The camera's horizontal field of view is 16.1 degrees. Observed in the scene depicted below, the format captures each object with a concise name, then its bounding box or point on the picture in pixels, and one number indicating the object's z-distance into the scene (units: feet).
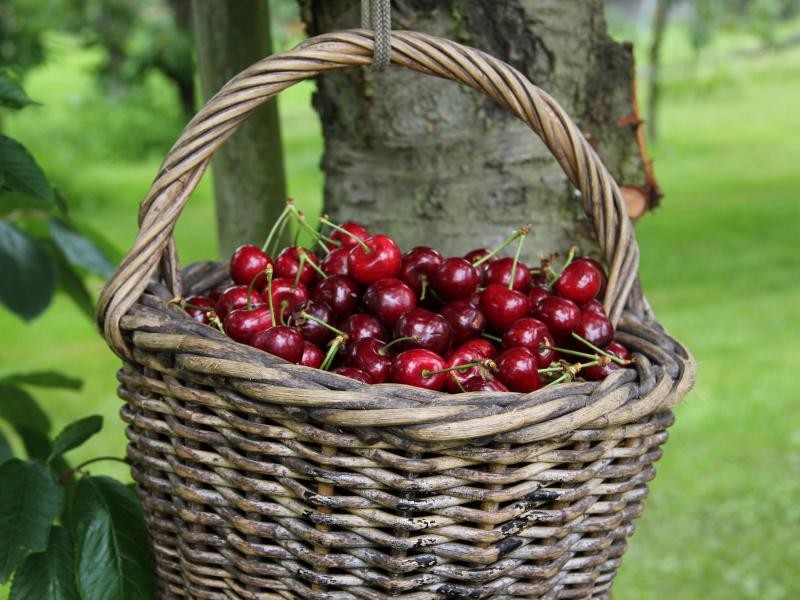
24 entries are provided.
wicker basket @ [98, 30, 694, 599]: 4.07
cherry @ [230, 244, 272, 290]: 4.49
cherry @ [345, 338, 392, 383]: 4.25
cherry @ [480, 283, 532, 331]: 4.38
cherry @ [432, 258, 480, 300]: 4.43
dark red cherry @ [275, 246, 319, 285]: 4.53
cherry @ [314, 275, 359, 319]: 4.46
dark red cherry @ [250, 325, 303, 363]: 4.22
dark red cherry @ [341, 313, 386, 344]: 4.36
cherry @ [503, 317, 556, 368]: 4.31
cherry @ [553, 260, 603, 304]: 4.44
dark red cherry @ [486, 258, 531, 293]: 4.51
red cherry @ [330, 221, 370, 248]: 4.56
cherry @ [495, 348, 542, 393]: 4.23
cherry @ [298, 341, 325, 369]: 4.28
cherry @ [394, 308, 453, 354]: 4.29
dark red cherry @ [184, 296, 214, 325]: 4.39
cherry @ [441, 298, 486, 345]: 4.38
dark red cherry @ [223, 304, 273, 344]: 4.31
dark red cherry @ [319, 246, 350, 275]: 4.56
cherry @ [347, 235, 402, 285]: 4.46
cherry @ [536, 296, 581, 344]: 4.35
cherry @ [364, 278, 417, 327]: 4.38
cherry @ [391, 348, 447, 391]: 4.20
